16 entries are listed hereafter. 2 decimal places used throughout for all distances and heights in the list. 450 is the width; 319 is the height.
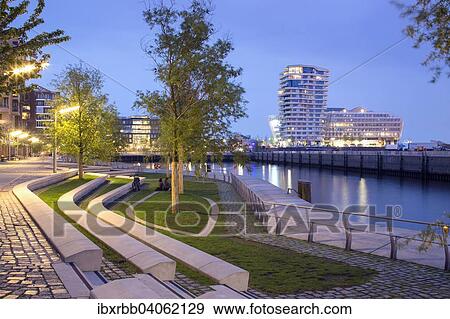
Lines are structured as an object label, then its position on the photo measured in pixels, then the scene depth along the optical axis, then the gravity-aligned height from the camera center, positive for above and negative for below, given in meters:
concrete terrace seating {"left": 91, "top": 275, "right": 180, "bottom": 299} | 6.42 -1.71
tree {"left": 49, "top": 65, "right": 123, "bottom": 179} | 37.53 +2.69
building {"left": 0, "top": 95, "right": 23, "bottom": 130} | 82.89 +6.91
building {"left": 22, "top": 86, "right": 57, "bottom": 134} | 125.94 +11.58
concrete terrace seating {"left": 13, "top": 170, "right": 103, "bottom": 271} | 9.30 -1.79
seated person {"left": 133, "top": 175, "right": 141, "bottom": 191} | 31.08 -1.80
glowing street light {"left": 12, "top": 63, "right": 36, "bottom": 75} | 14.23 +2.30
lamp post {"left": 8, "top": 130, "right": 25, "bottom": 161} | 65.84 +2.54
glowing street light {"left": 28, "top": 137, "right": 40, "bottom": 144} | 95.69 +2.37
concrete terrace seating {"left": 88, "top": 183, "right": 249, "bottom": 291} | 8.38 -1.97
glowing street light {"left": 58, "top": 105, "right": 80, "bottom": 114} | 35.59 +2.97
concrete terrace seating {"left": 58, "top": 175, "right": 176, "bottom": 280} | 8.76 -1.92
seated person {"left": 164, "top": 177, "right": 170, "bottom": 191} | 31.52 -1.88
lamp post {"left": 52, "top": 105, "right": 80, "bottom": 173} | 35.78 +2.77
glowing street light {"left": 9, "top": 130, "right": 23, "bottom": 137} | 65.82 +2.55
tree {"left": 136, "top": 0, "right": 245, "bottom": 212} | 19.56 +2.80
